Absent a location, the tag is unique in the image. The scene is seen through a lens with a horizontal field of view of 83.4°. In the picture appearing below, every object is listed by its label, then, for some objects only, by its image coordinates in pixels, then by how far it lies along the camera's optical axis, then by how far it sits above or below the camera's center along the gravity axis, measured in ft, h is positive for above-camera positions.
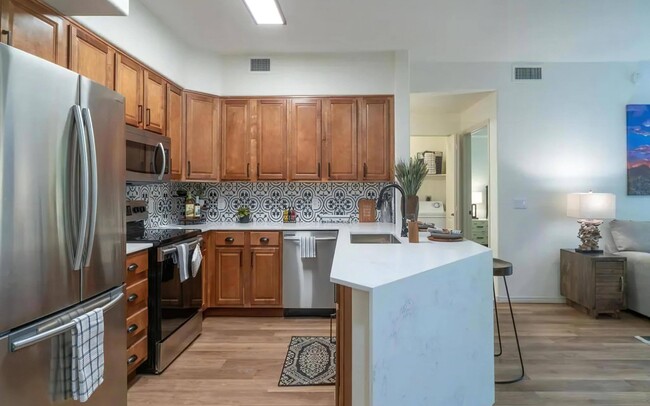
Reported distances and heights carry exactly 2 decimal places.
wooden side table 11.90 -2.58
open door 18.58 +1.22
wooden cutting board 13.74 -0.25
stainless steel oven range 8.32 -2.26
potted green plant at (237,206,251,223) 13.62 -0.41
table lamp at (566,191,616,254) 12.31 -0.23
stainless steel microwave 8.61 +1.21
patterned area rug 8.04 -3.84
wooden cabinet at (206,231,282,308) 12.11 -2.16
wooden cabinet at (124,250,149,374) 7.47 -2.24
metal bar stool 7.59 -1.36
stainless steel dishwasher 12.06 -2.33
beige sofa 11.66 -1.59
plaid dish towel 4.87 -2.10
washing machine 21.85 -0.50
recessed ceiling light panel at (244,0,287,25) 9.38 +5.24
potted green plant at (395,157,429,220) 9.57 +0.61
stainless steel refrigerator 4.10 -0.16
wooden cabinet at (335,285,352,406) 4.79 -1.97
